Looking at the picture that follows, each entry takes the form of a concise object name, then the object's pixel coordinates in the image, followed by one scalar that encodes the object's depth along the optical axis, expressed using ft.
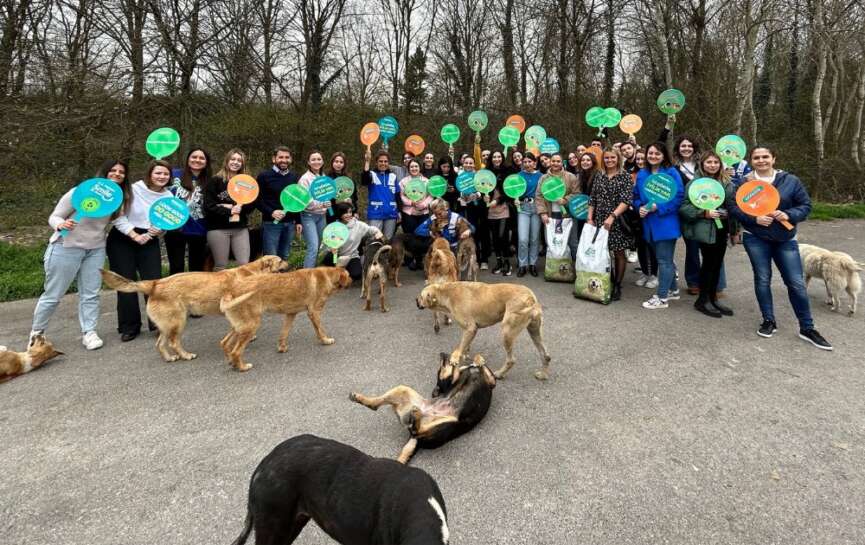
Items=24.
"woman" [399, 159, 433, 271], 26.86
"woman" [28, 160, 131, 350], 15.88
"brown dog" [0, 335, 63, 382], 14.35
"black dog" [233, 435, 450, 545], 5.09
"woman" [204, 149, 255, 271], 19.33
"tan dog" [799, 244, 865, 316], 19.80
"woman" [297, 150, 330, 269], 23.91
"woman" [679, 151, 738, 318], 19.36
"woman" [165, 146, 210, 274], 19.44
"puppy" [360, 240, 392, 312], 22.23
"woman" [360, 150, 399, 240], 26.17
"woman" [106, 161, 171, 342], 17.25
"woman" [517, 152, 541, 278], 26.22
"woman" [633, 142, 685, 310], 20.29
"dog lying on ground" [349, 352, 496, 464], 10.32
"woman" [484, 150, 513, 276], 27.35
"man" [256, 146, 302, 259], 22.36
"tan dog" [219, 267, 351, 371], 14.84
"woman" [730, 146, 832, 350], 16.49
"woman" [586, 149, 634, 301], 21.34
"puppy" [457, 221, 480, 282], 24.16
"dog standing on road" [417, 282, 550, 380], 13.78
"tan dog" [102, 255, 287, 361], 14.94
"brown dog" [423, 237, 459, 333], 20.11
